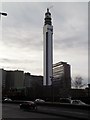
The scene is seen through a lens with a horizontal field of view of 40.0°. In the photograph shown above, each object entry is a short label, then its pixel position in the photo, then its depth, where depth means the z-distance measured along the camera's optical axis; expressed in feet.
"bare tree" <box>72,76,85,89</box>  154.32
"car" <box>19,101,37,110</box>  59.33
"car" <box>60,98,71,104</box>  90.01
